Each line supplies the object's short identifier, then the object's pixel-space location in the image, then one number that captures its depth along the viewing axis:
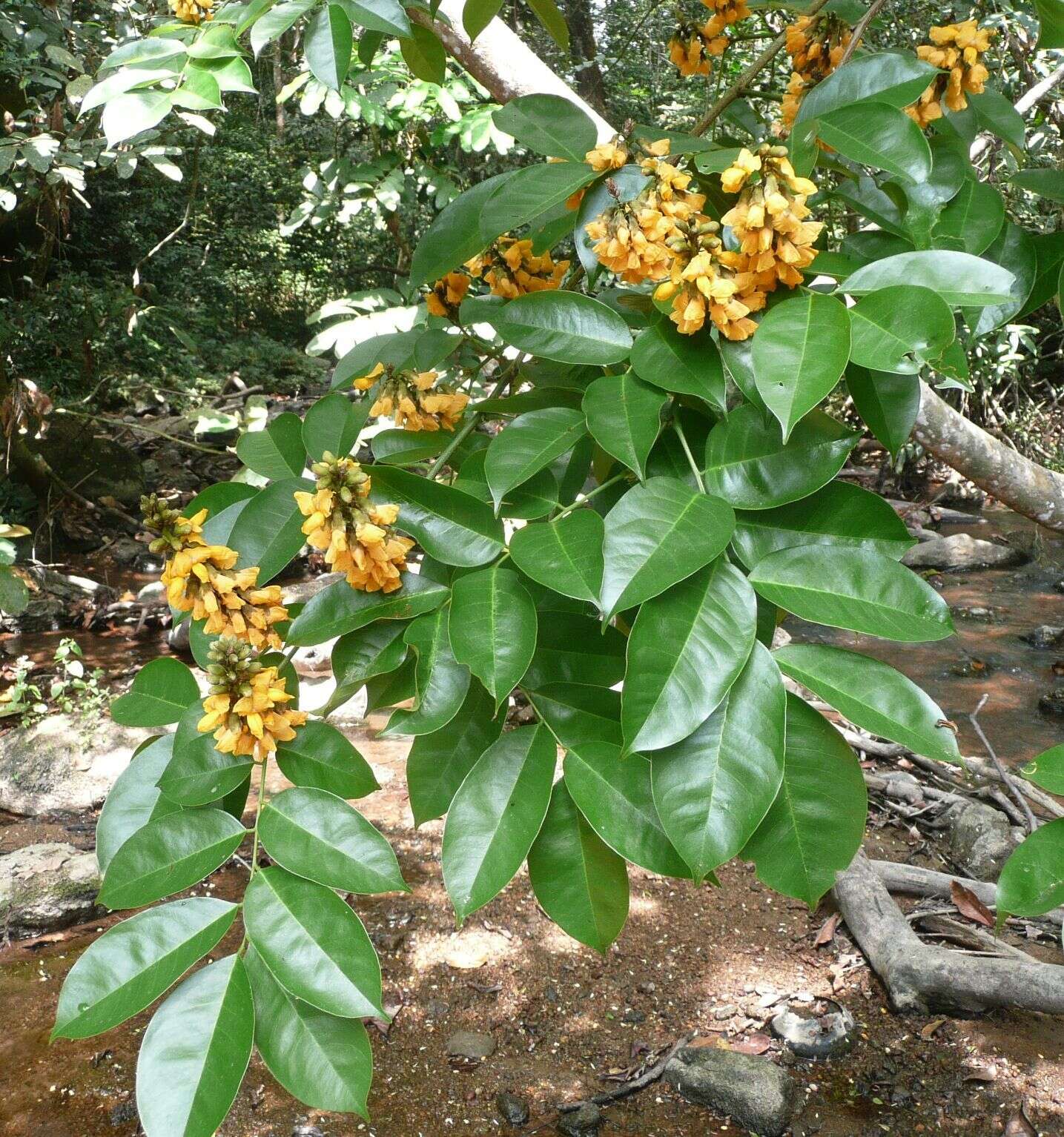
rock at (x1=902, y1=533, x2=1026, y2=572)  6.41
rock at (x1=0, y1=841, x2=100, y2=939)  2.65
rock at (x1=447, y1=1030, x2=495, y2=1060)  2.23
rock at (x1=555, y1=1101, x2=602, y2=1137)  1.99
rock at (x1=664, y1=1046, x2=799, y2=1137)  1.98
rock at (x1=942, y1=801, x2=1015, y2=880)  2.87
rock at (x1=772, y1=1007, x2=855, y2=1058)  2.18
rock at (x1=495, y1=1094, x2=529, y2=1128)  2.03
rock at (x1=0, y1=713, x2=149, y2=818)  3.49
